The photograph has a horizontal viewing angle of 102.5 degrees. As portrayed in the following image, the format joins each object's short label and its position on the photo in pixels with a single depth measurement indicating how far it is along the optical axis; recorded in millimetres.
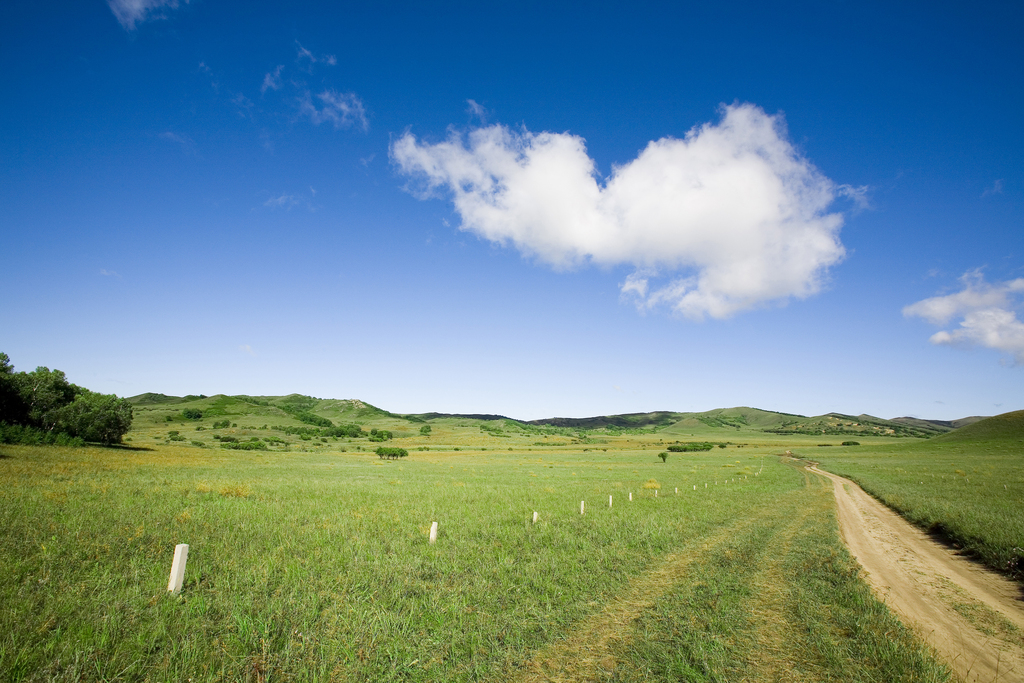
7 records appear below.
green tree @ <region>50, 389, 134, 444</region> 57281
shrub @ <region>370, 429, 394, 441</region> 146412
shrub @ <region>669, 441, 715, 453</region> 128625
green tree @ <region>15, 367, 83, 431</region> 55719
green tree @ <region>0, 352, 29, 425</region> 53406
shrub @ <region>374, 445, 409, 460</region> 84488
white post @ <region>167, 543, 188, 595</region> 8930
